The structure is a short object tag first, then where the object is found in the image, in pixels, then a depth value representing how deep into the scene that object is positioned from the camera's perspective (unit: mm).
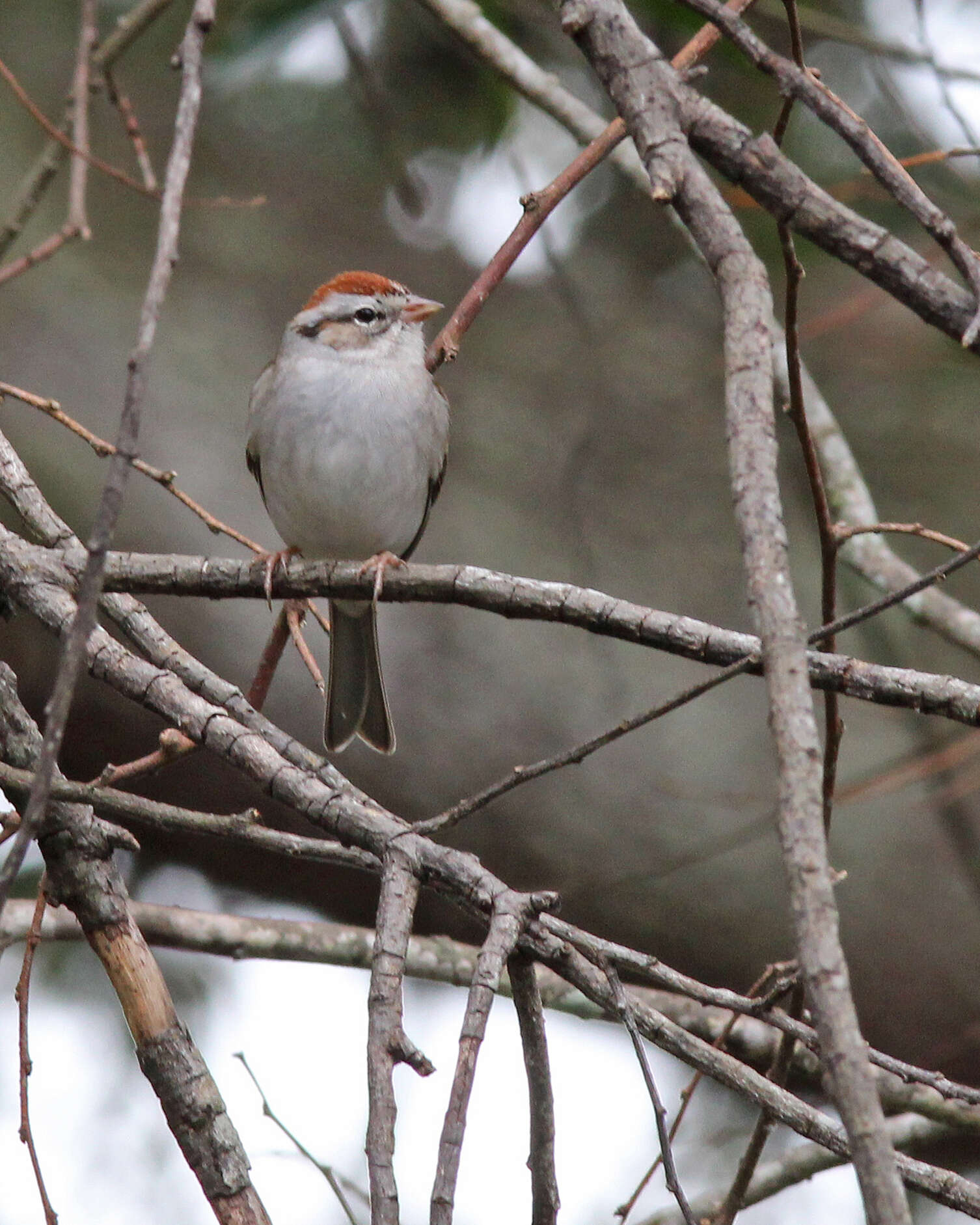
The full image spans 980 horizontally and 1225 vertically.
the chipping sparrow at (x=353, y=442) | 4809
